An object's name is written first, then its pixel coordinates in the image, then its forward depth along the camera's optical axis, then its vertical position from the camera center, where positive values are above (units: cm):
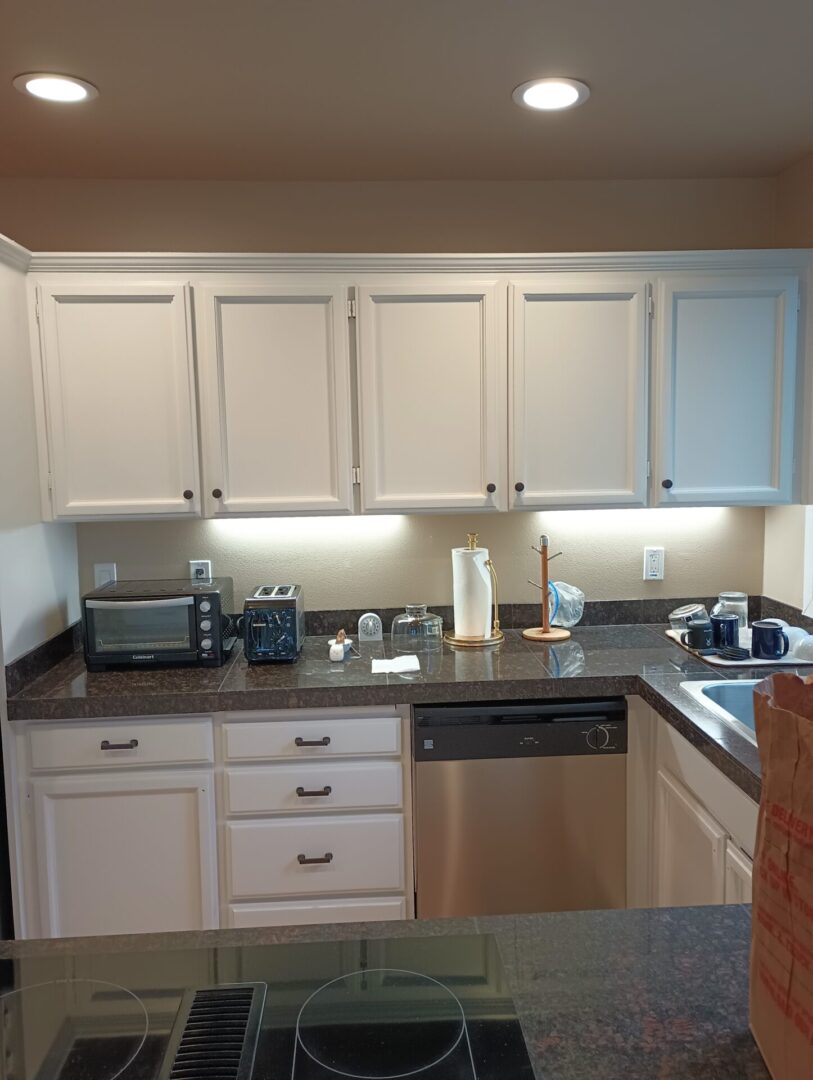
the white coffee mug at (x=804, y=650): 230 -57
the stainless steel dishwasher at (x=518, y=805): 221 -97
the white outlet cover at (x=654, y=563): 284 -37
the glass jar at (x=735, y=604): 260 -48
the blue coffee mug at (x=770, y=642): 230 -54
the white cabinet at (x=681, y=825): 168 -89
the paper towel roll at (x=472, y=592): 256 -43
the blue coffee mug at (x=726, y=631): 240 -53
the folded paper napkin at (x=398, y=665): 233 -60
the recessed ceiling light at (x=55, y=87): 185 +93
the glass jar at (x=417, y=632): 259 -56
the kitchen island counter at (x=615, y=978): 75 -58
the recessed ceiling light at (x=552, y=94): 193 +93
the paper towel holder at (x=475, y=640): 259 -59
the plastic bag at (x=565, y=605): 273 -50
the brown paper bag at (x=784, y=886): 64 -37
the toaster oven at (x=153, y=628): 238 -48
